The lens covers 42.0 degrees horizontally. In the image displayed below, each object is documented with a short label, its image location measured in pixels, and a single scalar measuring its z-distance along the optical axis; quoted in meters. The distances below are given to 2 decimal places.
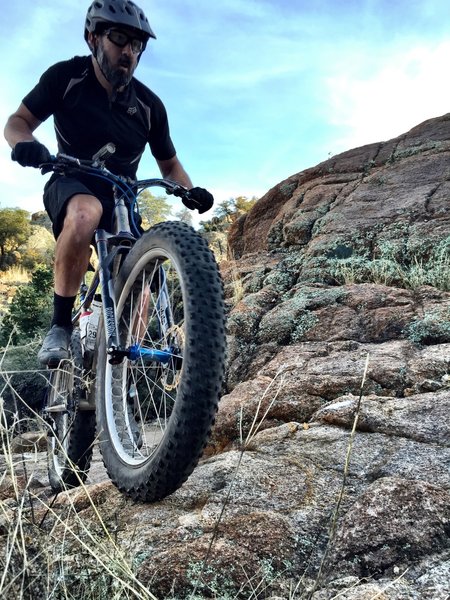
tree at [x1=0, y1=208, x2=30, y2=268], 35.80
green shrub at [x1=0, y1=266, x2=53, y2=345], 12.20
